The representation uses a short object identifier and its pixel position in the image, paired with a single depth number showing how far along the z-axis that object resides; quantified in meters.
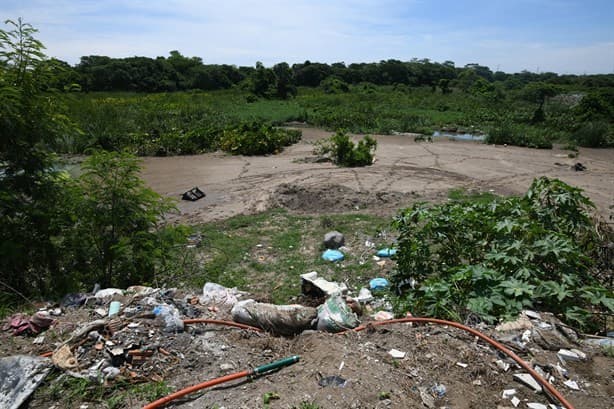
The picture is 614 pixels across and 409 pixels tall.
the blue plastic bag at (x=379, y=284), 4.96
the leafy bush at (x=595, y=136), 15.68
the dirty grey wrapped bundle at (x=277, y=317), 3.37
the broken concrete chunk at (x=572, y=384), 2.53
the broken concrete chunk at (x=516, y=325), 3.03
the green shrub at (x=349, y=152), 11.95
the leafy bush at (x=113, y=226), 4.18
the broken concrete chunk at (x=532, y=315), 3.17
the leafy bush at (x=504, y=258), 3.28
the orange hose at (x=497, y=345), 2.39
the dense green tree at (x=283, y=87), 36.88
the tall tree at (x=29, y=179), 3.92
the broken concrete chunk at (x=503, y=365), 2.68
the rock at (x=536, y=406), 2.37
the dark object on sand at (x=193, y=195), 9.19
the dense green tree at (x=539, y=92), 29.74
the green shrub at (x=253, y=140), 14.05
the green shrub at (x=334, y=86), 40.50
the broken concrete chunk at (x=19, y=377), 2.43
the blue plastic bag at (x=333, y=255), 5.91
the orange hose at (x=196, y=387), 2.35
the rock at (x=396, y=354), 2.82
